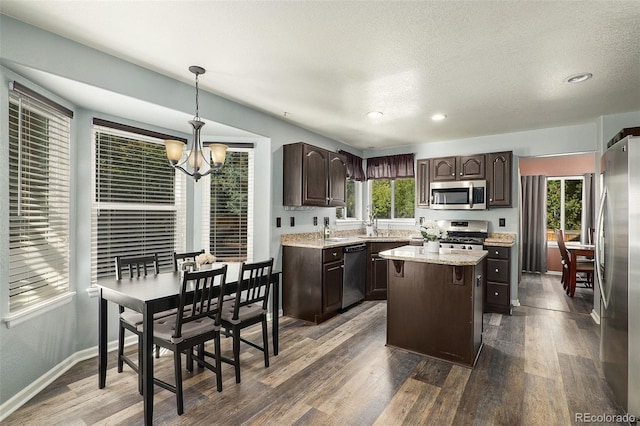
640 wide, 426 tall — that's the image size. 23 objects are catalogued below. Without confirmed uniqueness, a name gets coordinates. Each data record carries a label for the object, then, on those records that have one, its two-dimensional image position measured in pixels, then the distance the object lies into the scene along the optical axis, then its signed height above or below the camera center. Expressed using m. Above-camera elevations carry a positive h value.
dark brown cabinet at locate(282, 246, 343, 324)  3.94 -0.88
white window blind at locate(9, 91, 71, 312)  2.29 +0.08
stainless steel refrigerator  2.03 -0.37
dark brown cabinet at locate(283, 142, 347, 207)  4.10 +0.48
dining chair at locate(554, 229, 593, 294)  5.30 -0.87
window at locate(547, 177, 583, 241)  6.90 +0.15
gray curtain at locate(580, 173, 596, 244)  6.57 +0.10
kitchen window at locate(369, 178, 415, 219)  5.84 +0.27
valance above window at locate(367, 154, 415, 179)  5.60 +0.81
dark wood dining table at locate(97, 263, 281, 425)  2.04 -0.59
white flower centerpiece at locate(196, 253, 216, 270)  2.68 -0.40
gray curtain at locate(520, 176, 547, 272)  7.04 -0.20
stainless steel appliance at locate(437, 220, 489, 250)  4.61 -0.31
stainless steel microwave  4.76 +0.27
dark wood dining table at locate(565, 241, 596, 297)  5.19 -0.69
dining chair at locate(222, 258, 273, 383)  2.55 -0.85
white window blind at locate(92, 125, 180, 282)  3.08 +0.11
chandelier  2.66 +0.49
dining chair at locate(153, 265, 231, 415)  2.16 -0.83
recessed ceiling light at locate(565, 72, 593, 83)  2.78 +1.18
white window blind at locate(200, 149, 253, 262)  3.89 +0.04
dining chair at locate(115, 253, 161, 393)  2.43 -0.82
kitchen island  2.83 -0.83
